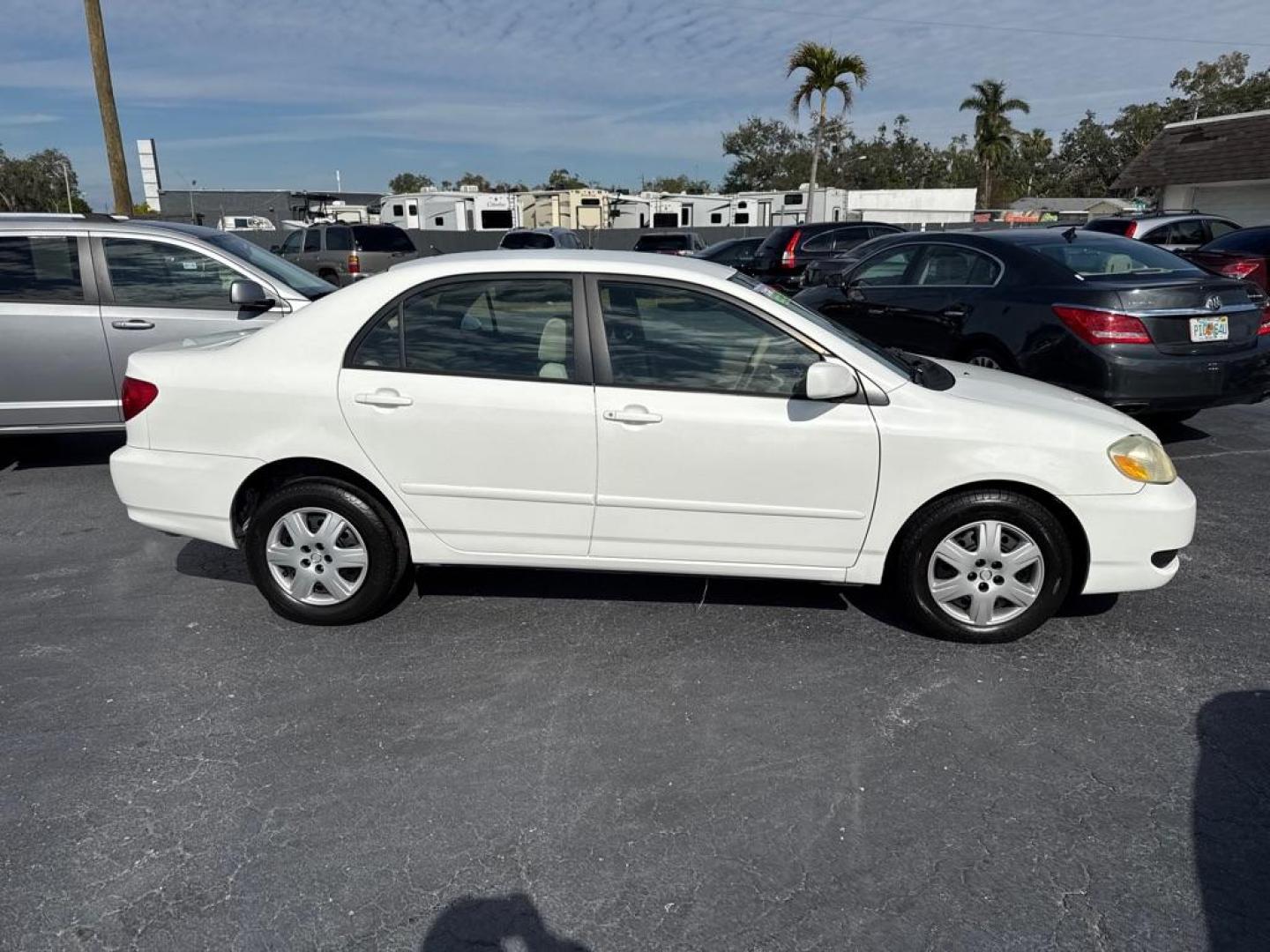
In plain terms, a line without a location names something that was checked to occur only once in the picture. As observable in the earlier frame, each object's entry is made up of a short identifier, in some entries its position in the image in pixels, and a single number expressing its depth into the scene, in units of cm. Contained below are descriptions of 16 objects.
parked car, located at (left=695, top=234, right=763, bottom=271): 1700
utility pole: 1296
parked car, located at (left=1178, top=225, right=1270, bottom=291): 1097
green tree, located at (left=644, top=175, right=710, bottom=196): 7251
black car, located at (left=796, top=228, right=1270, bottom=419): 550
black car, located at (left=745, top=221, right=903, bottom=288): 1459
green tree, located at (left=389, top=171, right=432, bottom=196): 8825
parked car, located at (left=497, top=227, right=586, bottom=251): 2130
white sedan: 351
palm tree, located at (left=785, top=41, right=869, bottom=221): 2680
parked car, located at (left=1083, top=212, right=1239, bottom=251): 1481
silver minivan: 585
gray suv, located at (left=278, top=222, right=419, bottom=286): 1955
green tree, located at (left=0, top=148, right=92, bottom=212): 6806
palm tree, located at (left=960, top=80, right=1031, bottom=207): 5169
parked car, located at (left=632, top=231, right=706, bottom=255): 2236
